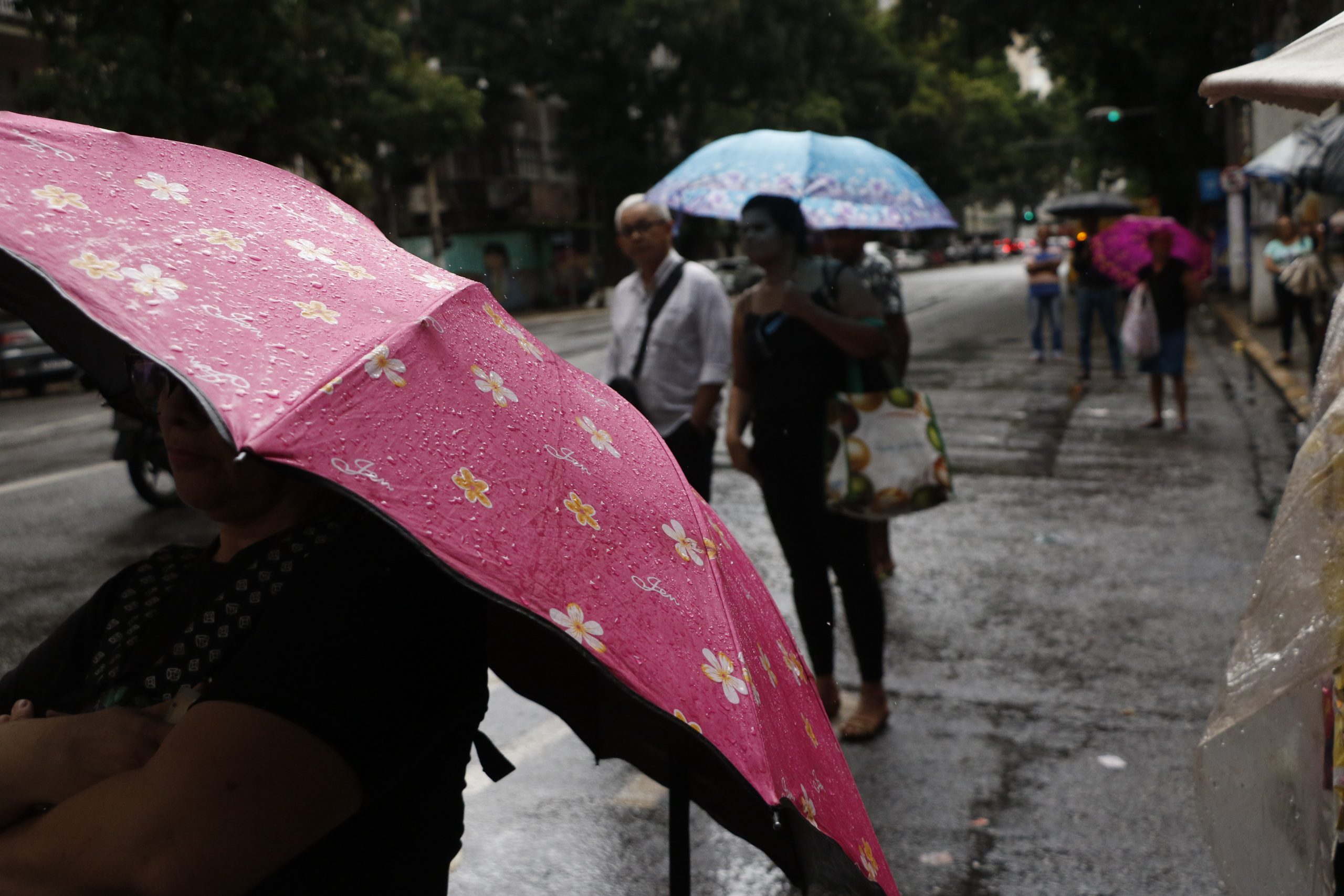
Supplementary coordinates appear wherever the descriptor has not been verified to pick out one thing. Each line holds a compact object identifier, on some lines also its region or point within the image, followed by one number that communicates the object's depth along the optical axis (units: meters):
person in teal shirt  14.02
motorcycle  8.73
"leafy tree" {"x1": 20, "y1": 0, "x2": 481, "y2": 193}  20.53
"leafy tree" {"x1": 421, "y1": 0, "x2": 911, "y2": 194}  37.78
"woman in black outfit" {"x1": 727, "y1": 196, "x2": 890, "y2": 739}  4.31
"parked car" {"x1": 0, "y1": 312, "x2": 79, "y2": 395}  18.75
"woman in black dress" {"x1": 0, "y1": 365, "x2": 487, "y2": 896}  1.38
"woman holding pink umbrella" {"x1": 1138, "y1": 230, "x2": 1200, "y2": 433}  11.05
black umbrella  19.69
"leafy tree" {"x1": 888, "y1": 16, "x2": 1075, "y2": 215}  66.56
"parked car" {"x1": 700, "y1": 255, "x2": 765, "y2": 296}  26.50
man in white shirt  5.38
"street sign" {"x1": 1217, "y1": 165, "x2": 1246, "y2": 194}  21.48
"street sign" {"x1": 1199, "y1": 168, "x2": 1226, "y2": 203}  27.38
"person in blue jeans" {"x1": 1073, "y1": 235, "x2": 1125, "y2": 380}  15.10
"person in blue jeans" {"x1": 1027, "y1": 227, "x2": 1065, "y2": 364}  16.31
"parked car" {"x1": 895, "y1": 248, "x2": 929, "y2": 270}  65.12
